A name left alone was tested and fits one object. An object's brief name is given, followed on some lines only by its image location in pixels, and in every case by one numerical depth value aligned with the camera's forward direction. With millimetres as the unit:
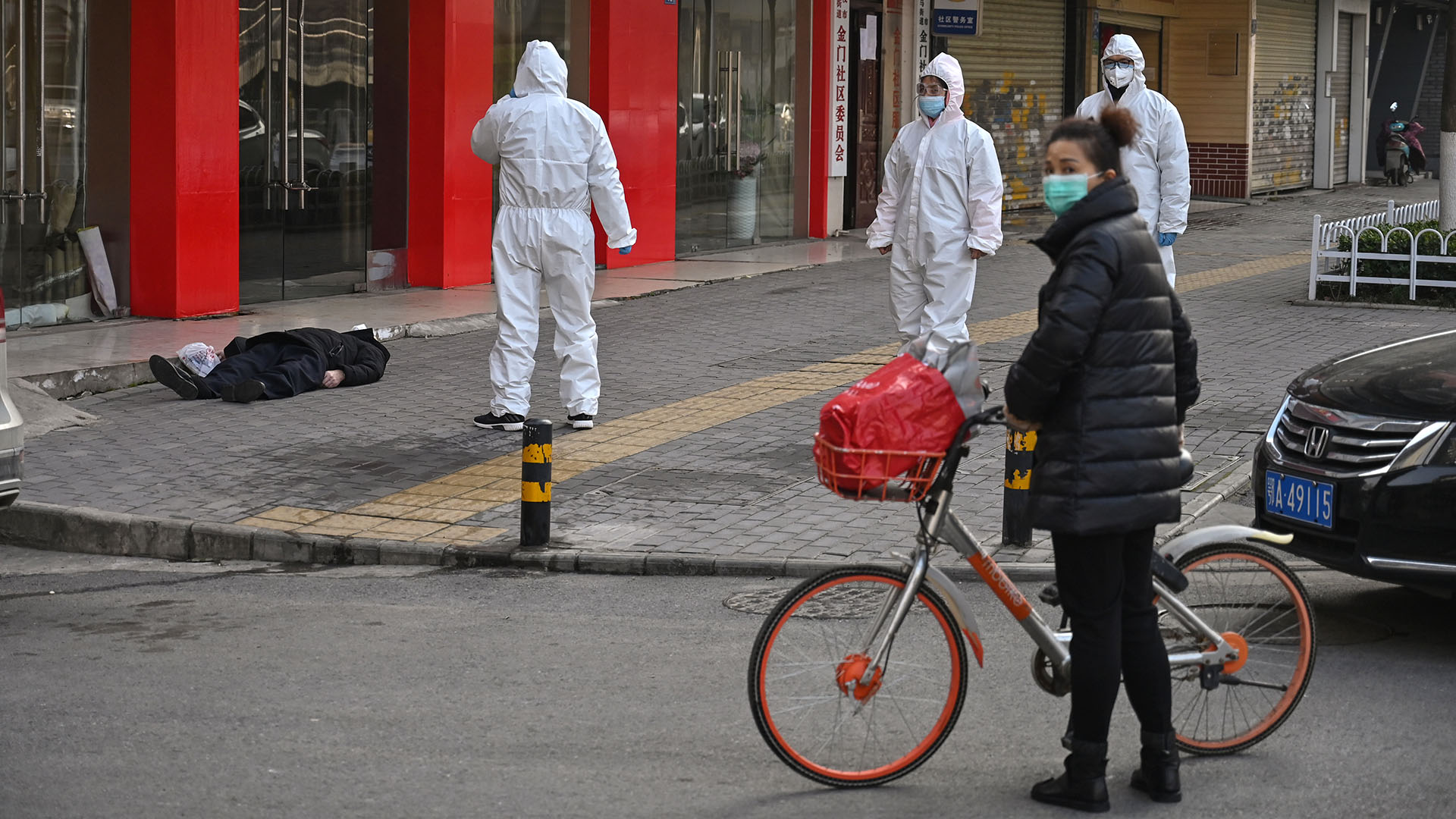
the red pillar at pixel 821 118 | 20766
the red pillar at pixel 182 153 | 12703
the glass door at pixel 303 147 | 13992
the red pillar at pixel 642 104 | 17141
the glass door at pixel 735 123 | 19031
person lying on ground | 10445
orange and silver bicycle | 4523
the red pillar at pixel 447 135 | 15125
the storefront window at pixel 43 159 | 12305
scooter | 33812
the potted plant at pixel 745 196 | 20000
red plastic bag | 4332
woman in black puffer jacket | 4266
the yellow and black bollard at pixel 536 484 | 7102
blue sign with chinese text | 22219
